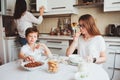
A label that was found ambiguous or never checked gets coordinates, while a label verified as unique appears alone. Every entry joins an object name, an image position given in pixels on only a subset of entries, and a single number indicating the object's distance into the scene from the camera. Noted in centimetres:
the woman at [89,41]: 178
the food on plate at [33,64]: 134
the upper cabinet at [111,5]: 250
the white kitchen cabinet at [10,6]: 323
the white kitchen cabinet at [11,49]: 311
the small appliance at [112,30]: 277
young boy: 178
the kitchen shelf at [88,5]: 278
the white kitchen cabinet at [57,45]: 284
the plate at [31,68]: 128
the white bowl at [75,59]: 146
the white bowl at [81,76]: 110
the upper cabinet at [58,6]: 295
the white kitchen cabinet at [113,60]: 241
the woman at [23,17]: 284
